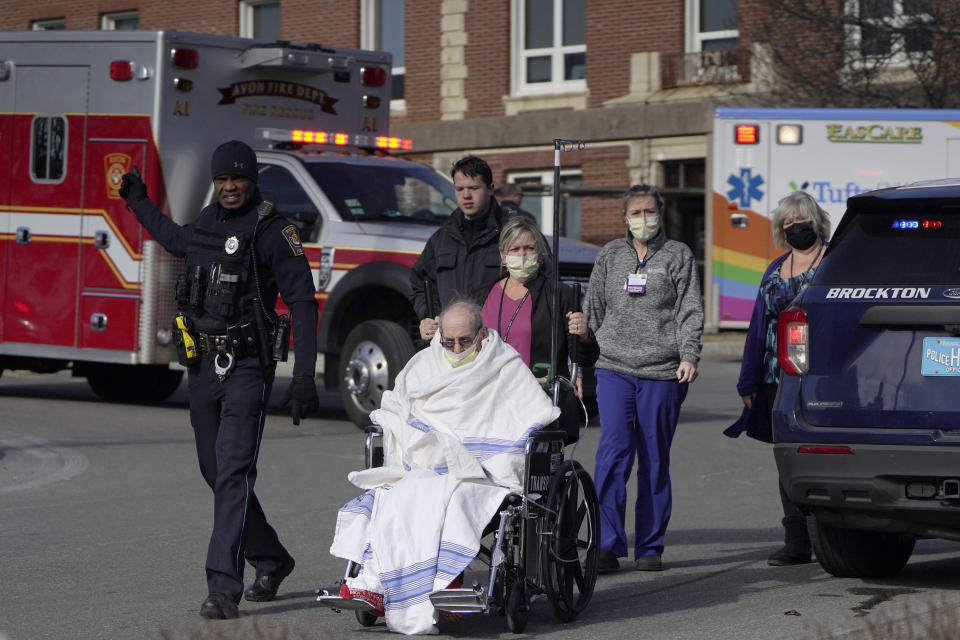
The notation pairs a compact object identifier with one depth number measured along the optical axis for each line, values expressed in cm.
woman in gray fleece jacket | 1687
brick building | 5256
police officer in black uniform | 1443
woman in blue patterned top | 1733
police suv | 1398
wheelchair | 1315
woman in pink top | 1541
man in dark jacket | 1602
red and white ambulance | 2881
